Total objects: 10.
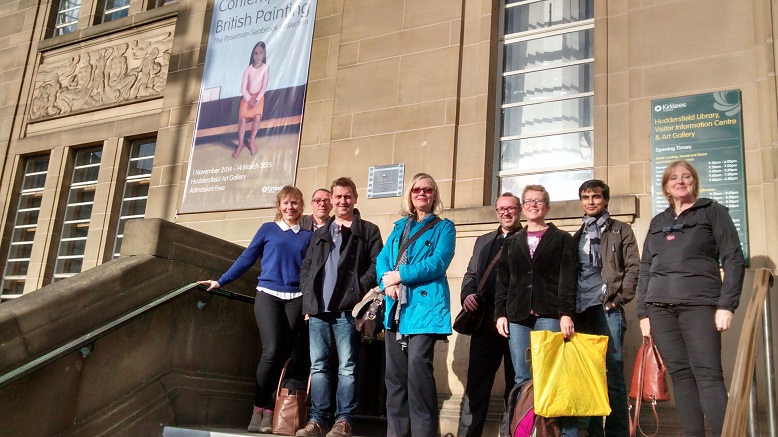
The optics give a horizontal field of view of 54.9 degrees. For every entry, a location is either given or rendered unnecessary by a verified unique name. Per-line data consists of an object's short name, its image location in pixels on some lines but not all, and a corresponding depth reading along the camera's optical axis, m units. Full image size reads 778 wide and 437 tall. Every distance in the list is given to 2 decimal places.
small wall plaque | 8.39
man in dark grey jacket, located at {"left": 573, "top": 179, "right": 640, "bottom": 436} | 5.36
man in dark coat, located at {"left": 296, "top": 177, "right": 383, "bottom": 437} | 5.64
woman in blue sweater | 5.90
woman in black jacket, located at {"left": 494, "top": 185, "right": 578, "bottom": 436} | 4.98
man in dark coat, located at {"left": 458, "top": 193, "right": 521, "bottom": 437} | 5.68
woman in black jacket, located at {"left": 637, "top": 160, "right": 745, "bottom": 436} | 4.61
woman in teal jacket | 5.07
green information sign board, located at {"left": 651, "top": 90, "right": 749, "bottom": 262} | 6.56
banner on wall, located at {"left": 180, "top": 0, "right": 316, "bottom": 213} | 9.60
